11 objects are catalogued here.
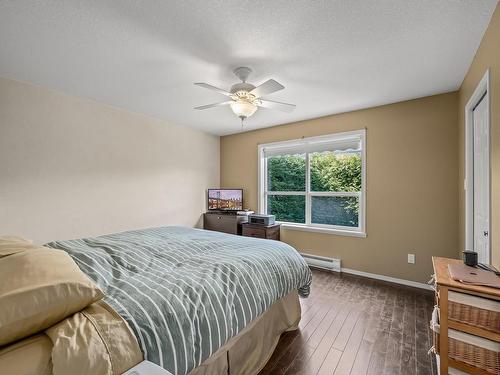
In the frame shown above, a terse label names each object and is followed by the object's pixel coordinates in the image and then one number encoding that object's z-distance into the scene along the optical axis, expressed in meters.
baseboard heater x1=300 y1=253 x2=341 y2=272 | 3.62
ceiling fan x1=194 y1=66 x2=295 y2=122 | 2.23
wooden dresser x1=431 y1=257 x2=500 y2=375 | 1.30
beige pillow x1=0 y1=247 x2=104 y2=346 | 0.74
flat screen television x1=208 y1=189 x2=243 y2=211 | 4.63
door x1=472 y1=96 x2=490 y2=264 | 1.87
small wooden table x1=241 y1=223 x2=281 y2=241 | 3.91
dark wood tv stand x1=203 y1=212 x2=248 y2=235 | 4.23
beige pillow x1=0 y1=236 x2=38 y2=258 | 1.24
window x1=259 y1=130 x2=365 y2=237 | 3.61
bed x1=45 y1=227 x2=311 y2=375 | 1.04
